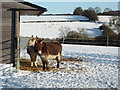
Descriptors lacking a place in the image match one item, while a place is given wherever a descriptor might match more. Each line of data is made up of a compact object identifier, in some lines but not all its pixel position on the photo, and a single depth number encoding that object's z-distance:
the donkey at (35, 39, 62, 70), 8.59
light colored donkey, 9.06
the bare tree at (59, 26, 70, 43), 33.13
